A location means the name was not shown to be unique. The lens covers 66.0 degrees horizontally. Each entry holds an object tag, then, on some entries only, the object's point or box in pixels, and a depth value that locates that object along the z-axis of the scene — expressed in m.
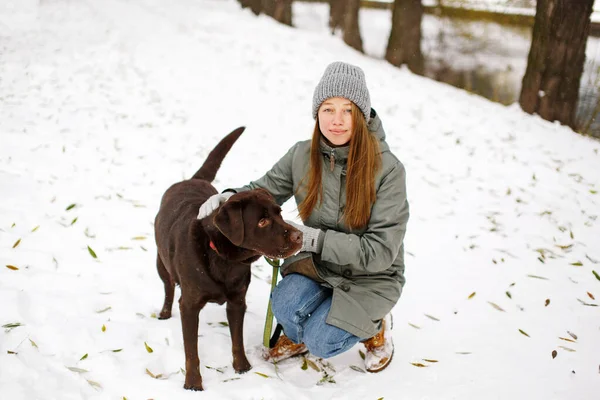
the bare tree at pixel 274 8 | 10.74
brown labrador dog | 2.49
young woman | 2.73
